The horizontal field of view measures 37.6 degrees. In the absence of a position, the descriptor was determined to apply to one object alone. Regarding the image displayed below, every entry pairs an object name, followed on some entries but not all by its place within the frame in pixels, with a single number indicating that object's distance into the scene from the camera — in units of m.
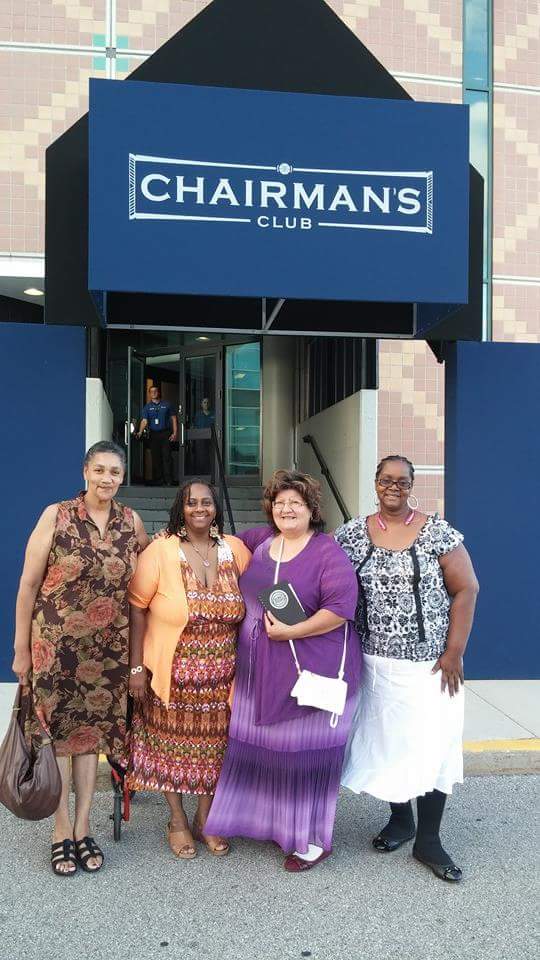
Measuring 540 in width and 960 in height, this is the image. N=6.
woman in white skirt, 3.48
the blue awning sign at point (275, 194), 5.23
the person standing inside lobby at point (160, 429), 12.97
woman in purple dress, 3.45
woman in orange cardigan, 3.52
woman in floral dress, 3.41
